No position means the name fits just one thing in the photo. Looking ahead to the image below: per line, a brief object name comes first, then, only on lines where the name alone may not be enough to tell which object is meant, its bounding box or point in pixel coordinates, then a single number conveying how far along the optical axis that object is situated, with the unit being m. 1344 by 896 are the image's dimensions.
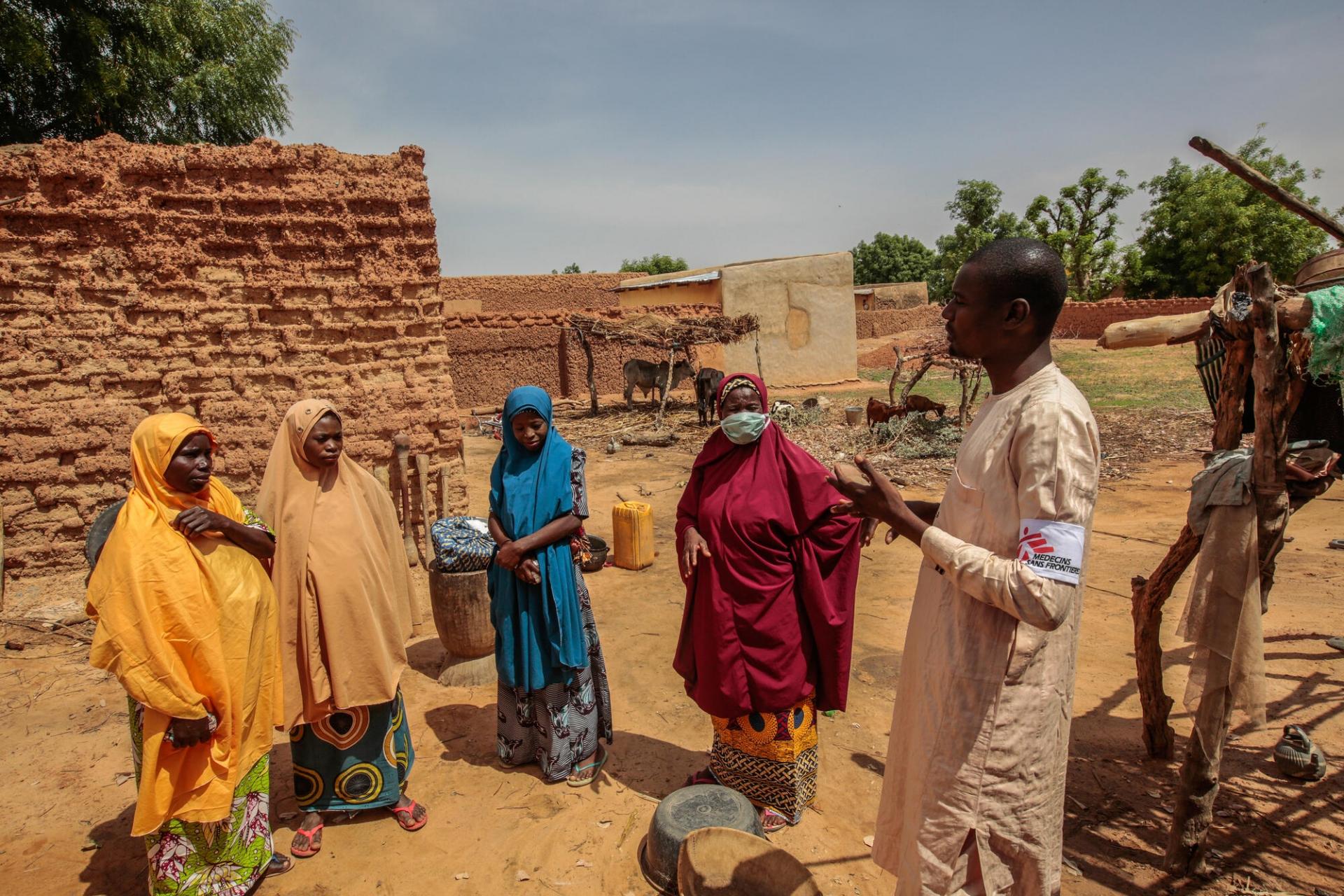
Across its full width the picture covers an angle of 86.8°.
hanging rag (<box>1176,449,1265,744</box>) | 2.73
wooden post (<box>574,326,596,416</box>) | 16.74
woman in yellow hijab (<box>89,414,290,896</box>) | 2.26
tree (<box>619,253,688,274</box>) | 49.53
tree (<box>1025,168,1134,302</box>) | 28.91
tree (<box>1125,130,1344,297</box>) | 23.34
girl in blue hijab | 3.31
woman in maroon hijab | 2.93
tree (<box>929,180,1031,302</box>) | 32.34
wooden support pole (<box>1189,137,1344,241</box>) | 2.54
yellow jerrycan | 6.68
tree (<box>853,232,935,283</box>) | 43.94
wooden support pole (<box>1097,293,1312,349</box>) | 2.72
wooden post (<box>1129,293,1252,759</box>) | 2.86
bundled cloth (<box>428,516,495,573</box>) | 4.41
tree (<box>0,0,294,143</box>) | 11.74
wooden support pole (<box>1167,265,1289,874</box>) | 2.49
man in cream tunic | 1.51
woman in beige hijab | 2.86
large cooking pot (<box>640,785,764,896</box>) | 2.70
